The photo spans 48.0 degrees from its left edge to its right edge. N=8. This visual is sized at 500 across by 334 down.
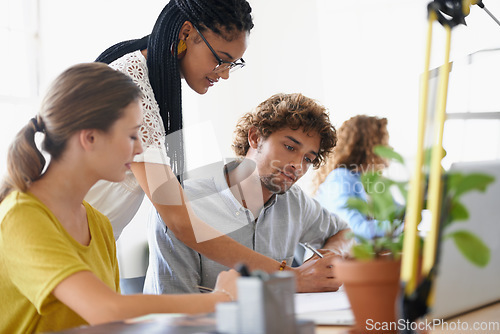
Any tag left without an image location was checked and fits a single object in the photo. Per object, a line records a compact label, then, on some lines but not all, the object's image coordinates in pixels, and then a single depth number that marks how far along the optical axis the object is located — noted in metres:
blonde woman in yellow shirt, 0.94
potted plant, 0.70
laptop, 0.99
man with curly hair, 1.67
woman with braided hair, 1.43
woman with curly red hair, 2.95
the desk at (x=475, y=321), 0.95
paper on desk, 1.12
